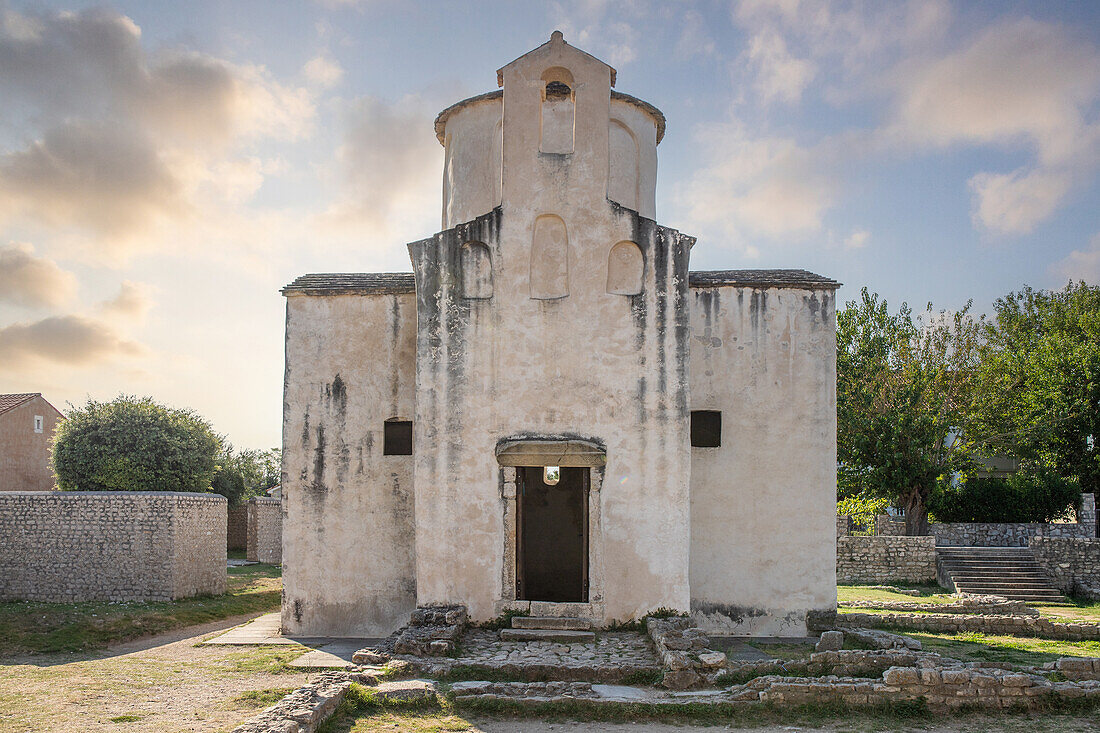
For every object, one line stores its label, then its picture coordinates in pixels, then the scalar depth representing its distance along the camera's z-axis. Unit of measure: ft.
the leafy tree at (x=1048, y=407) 93.40
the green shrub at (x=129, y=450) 73.92
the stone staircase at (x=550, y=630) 38.19
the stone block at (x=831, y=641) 36.52
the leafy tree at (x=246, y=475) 107.76
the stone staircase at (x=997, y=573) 67.92
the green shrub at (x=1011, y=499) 89.15
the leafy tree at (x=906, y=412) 88.02
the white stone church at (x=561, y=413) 41.04
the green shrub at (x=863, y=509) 95.81
